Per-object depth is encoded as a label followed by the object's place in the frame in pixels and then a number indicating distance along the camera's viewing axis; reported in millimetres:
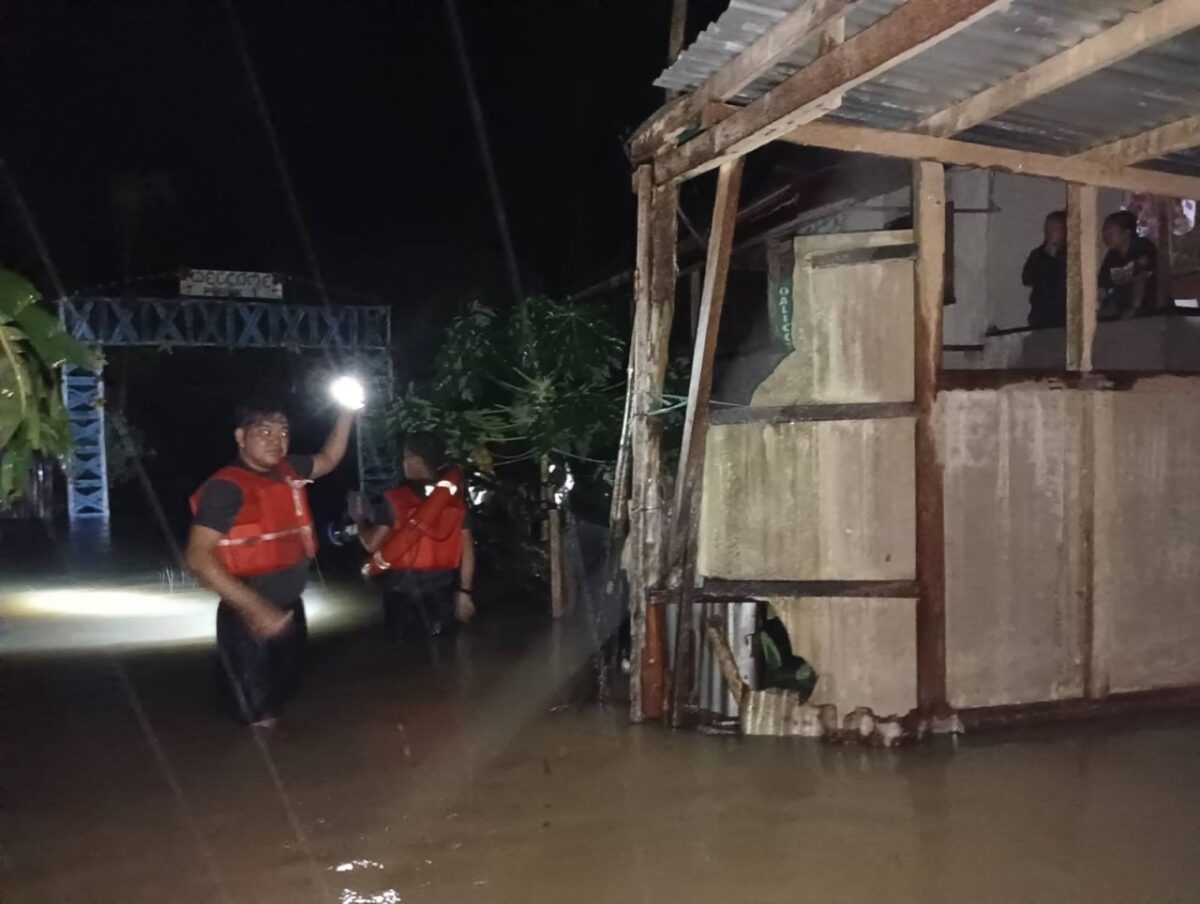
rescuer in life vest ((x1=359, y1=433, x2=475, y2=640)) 7688
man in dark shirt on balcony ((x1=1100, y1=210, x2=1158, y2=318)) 7574
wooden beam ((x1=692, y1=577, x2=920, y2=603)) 5316
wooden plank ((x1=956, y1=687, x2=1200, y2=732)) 5496
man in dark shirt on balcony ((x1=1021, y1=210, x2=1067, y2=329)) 7760
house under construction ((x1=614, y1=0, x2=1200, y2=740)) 5301
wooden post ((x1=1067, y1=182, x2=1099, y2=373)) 5707
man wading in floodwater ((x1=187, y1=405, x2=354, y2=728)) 5570
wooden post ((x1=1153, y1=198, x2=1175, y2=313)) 7887
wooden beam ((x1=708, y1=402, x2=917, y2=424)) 5324
